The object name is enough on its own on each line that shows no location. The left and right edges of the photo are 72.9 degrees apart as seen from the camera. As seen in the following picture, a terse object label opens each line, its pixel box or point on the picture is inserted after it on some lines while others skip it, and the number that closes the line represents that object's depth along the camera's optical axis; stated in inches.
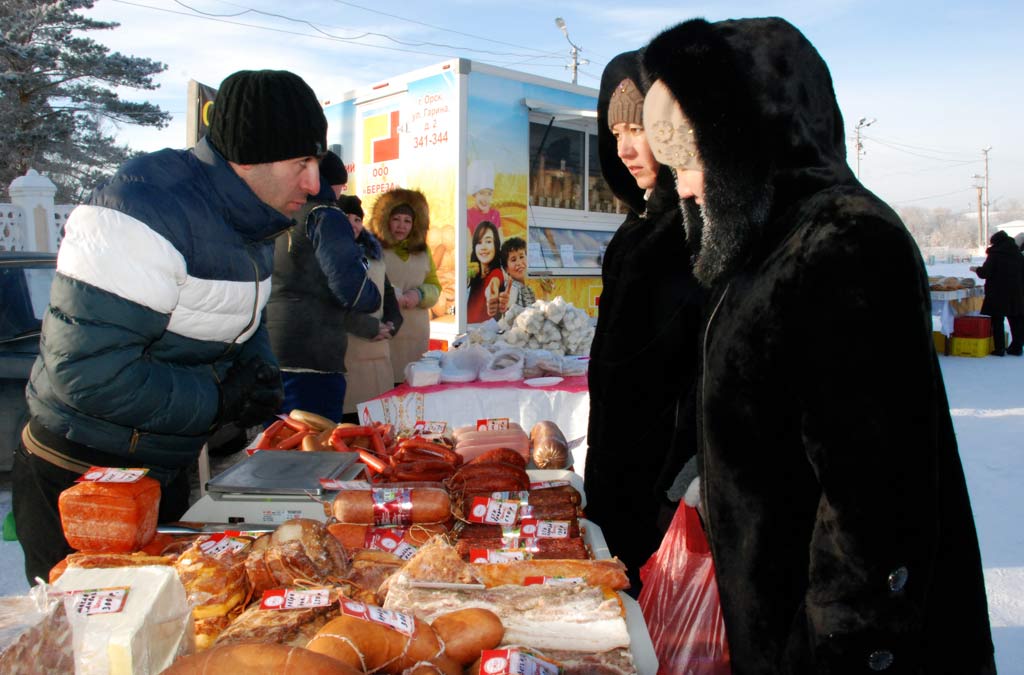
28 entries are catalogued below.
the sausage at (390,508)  72.9
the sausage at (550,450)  100.3
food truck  292.2
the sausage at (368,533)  69.2
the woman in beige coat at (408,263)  214.7
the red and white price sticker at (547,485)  82.9
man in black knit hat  68.2
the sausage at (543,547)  67.0
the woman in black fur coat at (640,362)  89.6
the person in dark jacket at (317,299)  156.2
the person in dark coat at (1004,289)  452.1
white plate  181.8
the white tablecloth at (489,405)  179.6
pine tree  832.9
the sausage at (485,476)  80.8
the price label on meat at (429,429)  106.3
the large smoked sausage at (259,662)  36.5
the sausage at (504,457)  86.9
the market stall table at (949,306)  466.9
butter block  40.3
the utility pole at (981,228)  2581.2
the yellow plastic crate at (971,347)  453.7
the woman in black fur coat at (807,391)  43.0
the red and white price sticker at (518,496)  78.5
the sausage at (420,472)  85.7
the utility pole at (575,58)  1257.4
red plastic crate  449.7
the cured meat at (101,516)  62.2
